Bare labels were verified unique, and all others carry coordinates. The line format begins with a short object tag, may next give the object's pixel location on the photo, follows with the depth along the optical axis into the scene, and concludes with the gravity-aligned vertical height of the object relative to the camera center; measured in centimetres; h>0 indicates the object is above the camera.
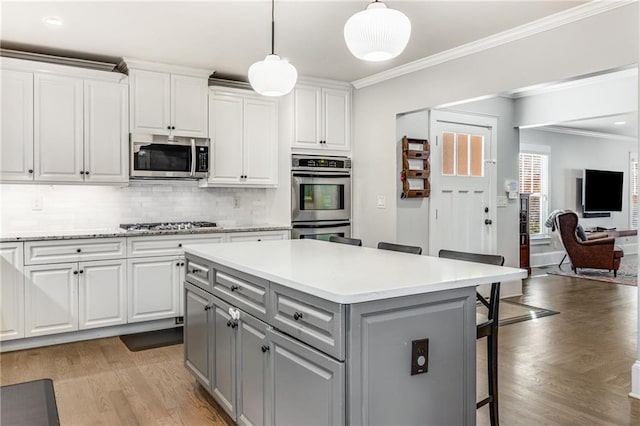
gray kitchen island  162 -51
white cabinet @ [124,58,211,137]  430 +101
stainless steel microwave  430 +47
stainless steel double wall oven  495 +12
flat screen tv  894 +35
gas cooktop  443 -19
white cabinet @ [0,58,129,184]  384 +70
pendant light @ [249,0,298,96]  261 +74
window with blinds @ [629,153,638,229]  984 +22
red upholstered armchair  715 -63
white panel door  512 +28
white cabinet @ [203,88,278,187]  473 +70
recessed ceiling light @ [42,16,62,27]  333 +133
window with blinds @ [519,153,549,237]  816 +38
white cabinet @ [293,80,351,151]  499 +98
